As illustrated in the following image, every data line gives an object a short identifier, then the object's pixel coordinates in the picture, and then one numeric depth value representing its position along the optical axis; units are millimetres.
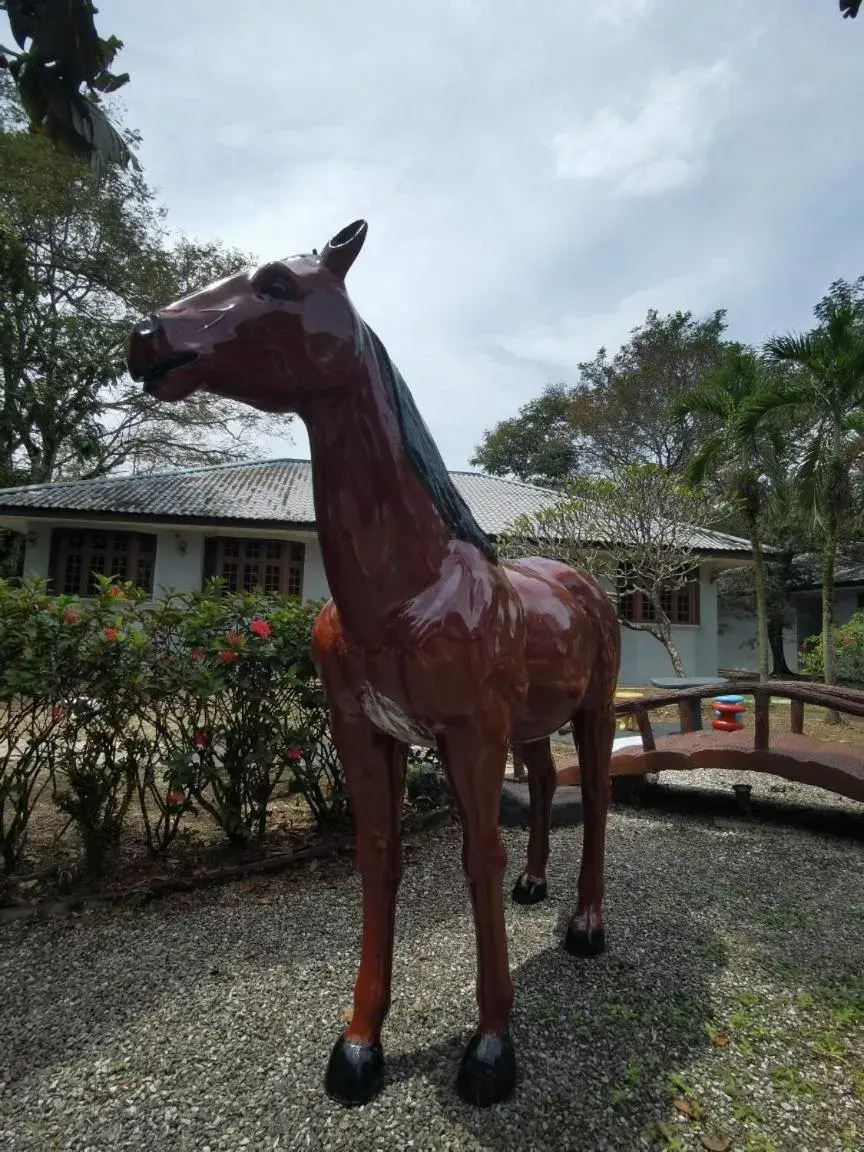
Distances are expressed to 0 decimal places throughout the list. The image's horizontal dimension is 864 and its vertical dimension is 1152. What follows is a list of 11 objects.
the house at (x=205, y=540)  13711
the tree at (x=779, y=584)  20031
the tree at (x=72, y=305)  17766
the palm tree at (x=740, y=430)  10734
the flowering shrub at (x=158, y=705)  3156
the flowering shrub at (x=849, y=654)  12023
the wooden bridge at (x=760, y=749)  3990
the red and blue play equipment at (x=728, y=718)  6086
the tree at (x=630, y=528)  11414
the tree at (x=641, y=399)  22734
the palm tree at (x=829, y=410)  10172
